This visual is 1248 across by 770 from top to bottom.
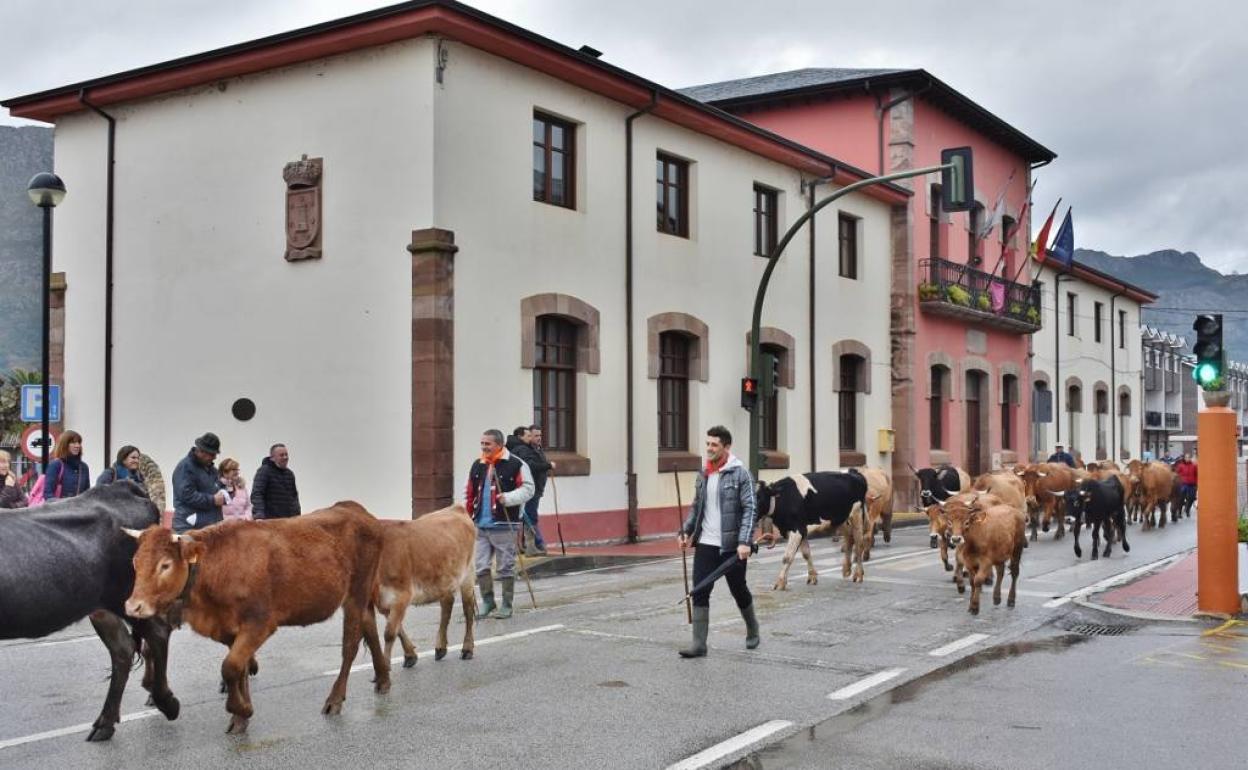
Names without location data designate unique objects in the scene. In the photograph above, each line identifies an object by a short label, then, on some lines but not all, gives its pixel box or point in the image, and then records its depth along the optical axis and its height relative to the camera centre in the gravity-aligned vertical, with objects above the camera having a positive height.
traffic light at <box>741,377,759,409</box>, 20.16 +0.71
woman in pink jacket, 13.27 -0.62
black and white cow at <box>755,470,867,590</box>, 13.91 -0.87
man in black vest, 11.29 -0.66
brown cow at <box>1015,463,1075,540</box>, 21.69 -1.03
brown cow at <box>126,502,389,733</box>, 6.66 -0.83
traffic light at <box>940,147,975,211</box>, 18.75 +3.87
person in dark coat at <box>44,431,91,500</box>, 13.41 -0.37
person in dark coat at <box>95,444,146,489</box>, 12.42 -0.31
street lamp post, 15.47 +3.00
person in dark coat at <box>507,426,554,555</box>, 15.95 -0.32
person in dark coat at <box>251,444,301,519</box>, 12.73 -0.57
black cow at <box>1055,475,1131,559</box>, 18.12 -1.09
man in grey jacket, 9.63 -0.73
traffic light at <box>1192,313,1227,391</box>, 12.23 +0.78
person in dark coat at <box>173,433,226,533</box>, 11.42 -0.49
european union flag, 34.44 +5.35
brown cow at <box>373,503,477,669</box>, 8.63 -0.98
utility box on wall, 28.94 -0.18
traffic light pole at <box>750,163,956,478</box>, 18.94 +2.08
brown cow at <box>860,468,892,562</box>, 17.20 -0.94
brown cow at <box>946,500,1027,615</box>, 12.53 -1.09
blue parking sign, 17.36 +0.50
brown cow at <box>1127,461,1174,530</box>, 25.06 -1.13
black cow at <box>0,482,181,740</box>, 6.41 -0.76
